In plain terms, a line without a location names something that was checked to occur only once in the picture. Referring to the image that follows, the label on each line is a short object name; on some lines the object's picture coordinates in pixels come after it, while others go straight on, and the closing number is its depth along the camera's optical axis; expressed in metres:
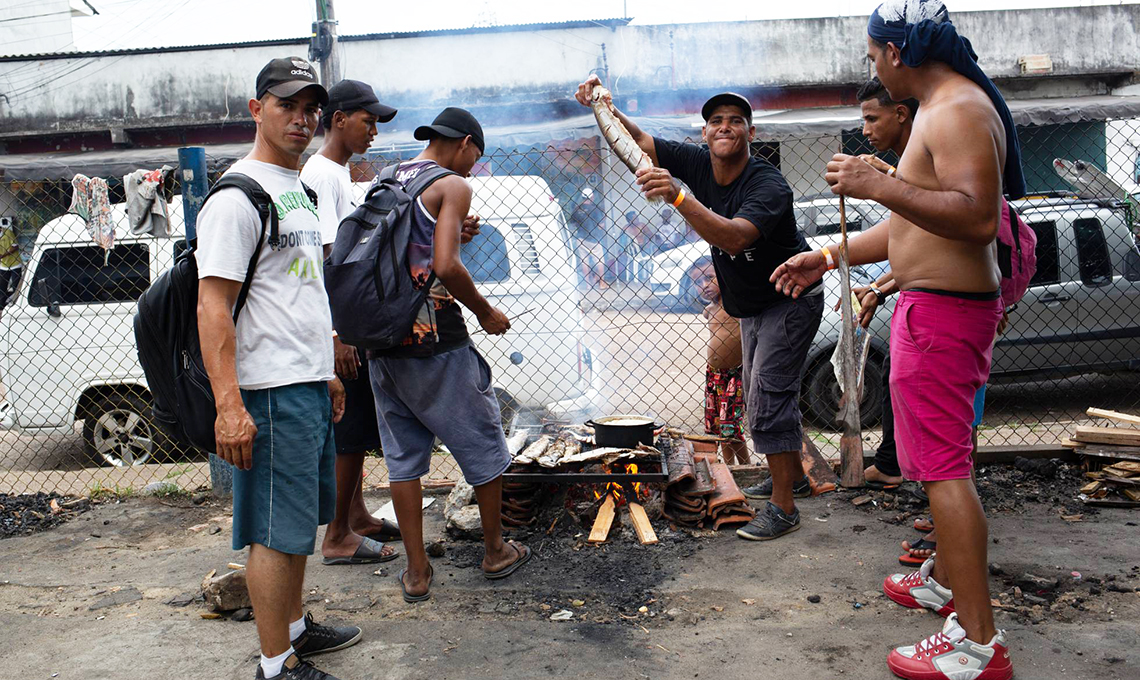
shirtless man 2.63
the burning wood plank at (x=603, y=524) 4.20
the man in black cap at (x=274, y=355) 2.61
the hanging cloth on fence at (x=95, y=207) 5.63
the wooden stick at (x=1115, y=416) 4.86
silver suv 6.96
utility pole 7.39
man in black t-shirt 4.15
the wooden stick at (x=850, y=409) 3.95
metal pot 4.61
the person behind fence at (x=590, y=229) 11.55
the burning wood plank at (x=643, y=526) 4.18
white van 6.50
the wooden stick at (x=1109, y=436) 4.57
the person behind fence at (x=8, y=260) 7.59
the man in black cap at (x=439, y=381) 3.52
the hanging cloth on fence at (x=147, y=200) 5.33
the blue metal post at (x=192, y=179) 4.98
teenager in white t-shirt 4.05
